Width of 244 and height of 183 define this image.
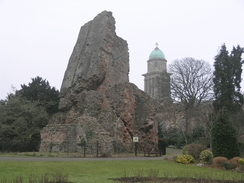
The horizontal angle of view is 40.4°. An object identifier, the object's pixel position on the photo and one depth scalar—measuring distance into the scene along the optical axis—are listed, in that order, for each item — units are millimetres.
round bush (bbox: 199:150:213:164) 21812
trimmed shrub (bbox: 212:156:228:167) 19620
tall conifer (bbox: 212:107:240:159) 21547
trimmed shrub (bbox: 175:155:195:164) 22016
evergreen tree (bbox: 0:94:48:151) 32750
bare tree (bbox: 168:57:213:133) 46344
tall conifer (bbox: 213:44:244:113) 39688
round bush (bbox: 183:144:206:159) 24267
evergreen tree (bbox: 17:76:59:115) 39438
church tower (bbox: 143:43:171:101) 86900
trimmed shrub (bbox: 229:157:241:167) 18778
